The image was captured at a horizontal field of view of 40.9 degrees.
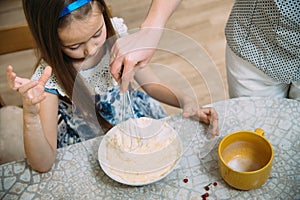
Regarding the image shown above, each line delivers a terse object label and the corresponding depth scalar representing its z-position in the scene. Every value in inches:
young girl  30.4
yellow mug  27.8
